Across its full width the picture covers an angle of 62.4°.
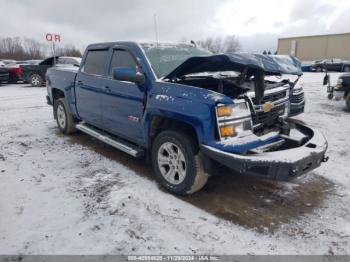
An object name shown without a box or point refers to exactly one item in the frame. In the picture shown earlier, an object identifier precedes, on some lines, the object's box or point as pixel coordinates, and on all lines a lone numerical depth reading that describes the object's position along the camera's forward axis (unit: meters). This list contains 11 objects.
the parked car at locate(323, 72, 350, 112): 8.54
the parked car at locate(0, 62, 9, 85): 16.39
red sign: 14.68
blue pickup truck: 3.02
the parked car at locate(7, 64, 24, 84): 16.69
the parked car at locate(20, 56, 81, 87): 15.61
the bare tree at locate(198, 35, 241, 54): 70.46
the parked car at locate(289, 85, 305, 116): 6.63
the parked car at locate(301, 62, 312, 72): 30.48
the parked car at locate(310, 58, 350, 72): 28.23
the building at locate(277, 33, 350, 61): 50.91
